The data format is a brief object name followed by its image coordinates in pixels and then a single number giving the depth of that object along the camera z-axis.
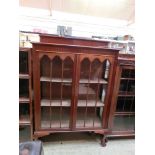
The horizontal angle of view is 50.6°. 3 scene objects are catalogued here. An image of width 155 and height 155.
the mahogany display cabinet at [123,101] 2.04
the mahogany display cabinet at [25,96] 1.81
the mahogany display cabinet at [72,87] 1.86
